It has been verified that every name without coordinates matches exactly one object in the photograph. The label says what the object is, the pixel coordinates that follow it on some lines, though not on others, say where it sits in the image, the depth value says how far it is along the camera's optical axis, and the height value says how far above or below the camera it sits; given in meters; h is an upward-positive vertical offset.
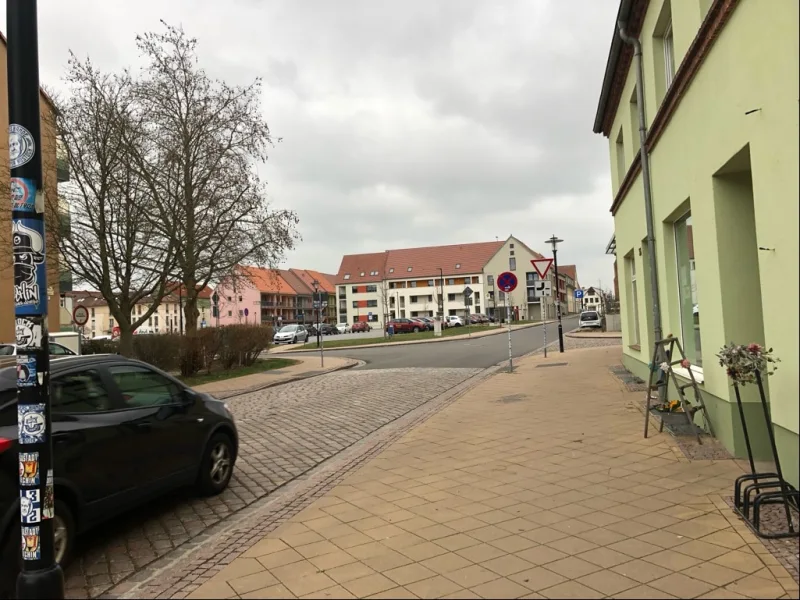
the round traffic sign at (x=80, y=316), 22.88 +0.77
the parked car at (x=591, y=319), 47.41 -0.58
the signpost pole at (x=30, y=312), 3.44 +0.15
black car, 4.04 -0.88
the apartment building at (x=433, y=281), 101.44 +6.95
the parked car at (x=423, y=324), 64.18 -0.44
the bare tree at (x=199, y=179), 21.67 +5.72
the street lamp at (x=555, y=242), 27.34 +3.32
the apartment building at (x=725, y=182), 4.27 +1.20
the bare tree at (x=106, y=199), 18.78 +4.43
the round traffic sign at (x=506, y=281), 17.86 +1.05
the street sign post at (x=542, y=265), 20.20 +1.67
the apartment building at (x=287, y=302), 109.75 +5.01
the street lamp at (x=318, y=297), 26.54 +1.25
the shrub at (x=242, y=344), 21.39 -0.56
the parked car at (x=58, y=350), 17.66 -0.38
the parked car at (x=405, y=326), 61.88 -0.50
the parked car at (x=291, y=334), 48.09 -0.67
